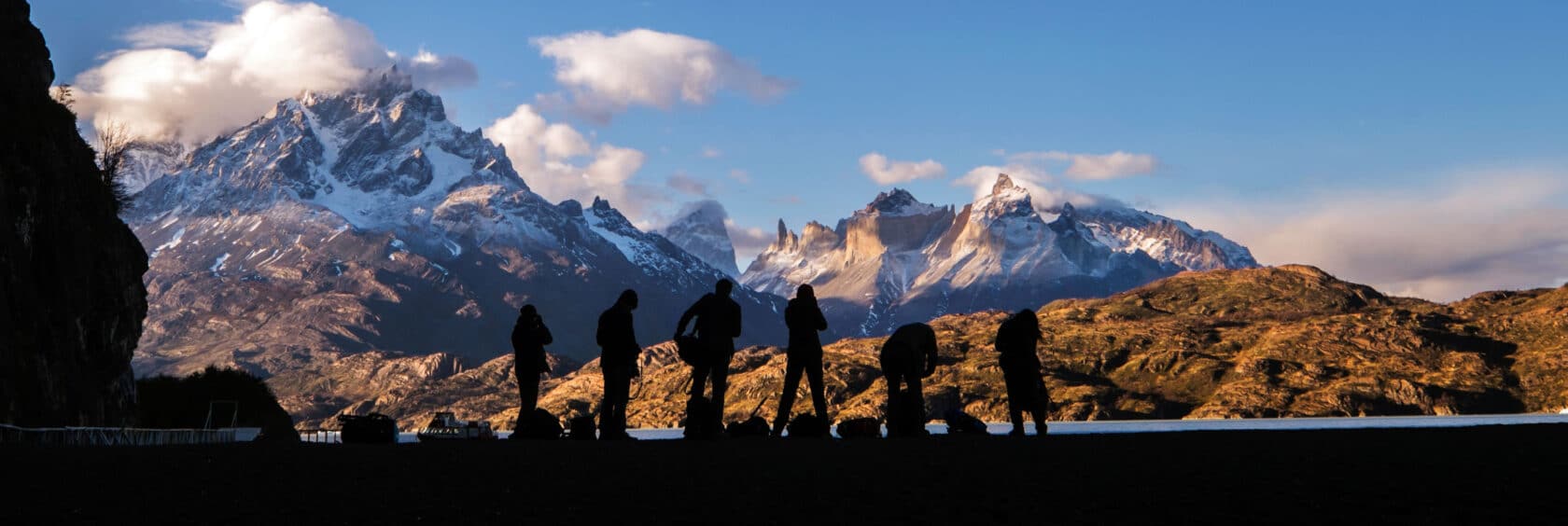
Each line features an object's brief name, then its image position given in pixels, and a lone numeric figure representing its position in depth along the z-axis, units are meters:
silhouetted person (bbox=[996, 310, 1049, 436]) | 31.06
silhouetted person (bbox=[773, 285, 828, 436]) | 32.03
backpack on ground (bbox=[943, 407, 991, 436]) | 35.47
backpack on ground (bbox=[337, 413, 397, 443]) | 37.66
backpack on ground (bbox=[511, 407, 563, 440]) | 35.66
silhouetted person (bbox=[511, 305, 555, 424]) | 35.75
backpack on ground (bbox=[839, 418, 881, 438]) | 33.19
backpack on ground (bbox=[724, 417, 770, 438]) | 35.16
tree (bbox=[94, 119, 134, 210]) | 95.56
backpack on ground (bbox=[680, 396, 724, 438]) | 30.89
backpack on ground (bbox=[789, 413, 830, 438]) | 33.28
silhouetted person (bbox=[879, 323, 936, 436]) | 31.95
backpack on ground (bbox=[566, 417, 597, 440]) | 34.69
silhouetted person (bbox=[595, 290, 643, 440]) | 31.44
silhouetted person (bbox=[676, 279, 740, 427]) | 31.75
